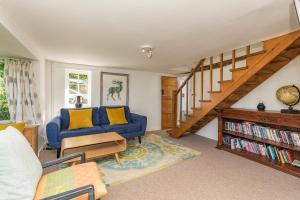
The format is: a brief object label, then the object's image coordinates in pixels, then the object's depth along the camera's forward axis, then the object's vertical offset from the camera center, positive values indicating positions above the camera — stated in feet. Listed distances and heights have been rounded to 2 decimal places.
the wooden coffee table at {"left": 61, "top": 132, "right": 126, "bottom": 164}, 7.71 -2.72
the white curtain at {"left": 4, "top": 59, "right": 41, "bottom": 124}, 9.48 +0.47
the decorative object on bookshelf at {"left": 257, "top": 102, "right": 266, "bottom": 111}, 9.35 -0.42
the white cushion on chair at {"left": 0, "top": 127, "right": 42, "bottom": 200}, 3.48 -1.76
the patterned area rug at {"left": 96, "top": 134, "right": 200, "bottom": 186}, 7.37 -3.53
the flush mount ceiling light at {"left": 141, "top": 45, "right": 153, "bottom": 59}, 8.34 +2.76
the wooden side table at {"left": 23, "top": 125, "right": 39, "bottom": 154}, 7.88 -1.81
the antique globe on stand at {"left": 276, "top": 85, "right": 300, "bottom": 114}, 7.85 +0.20
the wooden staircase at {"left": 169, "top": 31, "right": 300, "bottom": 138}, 7.13 +1.48
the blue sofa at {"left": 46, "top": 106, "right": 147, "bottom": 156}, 9.07 -2.02
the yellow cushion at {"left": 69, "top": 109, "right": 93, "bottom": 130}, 10.72 -1.45
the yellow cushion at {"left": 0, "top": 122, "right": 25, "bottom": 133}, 6.84 -1.27
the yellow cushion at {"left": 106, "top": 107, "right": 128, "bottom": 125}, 12.35 -1.39
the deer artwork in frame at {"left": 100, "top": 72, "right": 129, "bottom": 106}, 14.06 +0.92
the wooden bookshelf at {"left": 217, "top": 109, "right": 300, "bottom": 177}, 7.53 -1.56
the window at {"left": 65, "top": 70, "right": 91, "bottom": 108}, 12.85 +1.04
